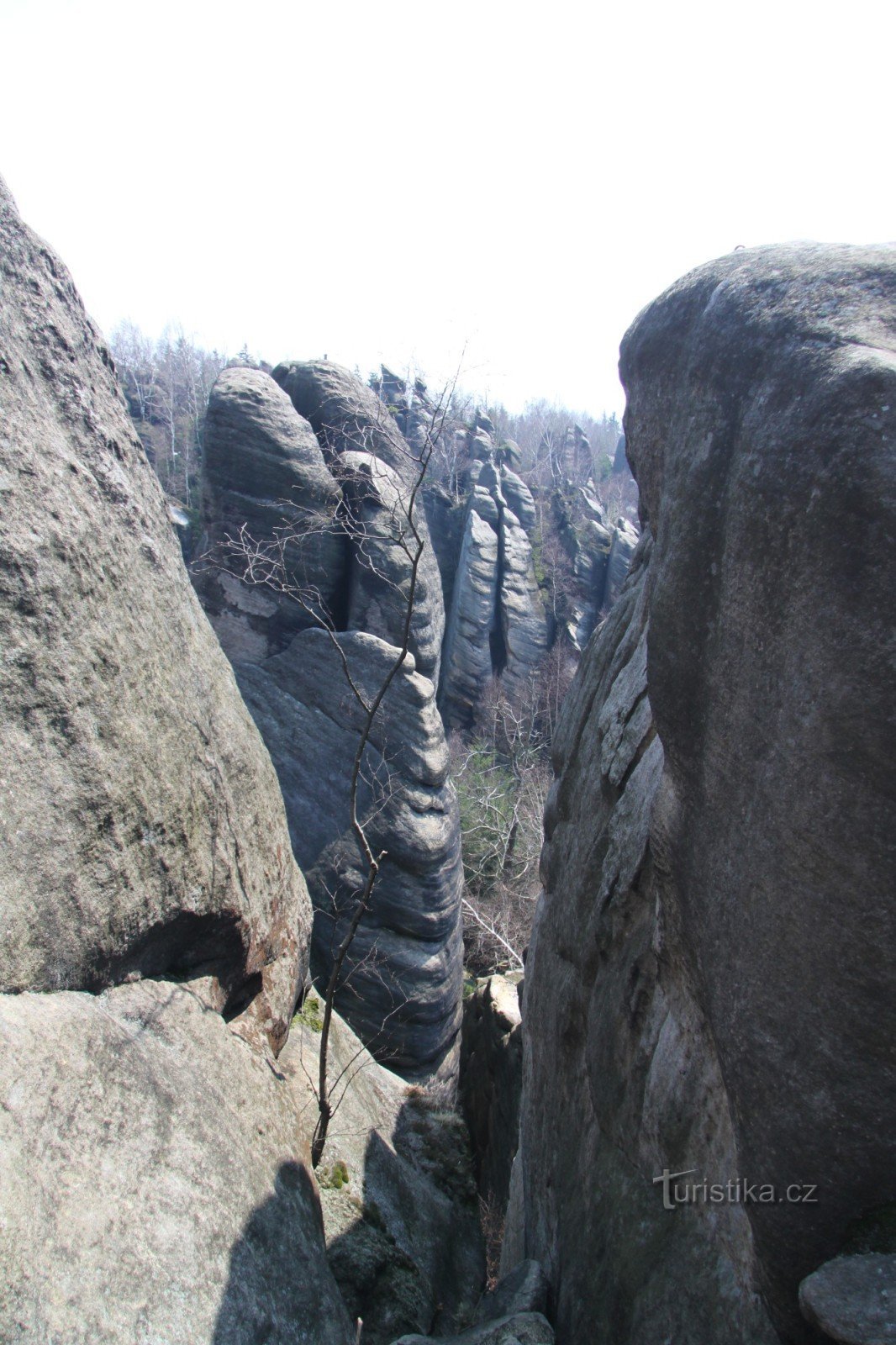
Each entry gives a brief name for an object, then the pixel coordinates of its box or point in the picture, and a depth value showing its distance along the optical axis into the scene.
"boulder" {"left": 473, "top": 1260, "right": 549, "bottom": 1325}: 4.86
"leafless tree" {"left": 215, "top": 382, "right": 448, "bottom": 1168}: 13.84
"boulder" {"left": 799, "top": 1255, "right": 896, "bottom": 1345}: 2.20
